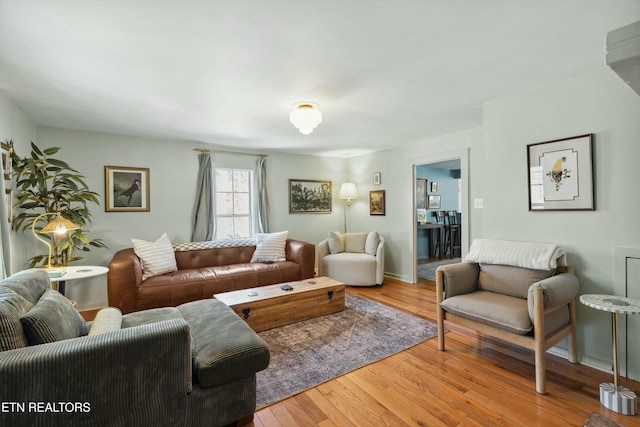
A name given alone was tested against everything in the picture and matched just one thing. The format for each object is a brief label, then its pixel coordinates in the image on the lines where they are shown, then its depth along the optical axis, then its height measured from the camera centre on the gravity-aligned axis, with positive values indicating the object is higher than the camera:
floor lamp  5.42 +0.45
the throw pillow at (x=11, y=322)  1.12 -0.43
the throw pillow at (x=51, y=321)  1.24 -0.50
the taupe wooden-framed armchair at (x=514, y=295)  1.89 -0.67
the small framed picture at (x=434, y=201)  6.93 +0.29
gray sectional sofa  1.07 -0.68
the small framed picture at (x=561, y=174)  2.21 +0.30
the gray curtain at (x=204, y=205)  4.27 +0.18
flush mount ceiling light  2.59 +0.92
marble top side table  1.64 -1.08
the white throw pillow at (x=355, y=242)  4.90 -0.50
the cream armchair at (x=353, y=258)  4.37 -0.71
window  4.62 +0.21
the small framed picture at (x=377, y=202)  5.04 +0.21
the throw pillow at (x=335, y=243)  4.87 -0.50
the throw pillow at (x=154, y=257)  3.35 -0.49
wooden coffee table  2.79 -0.92
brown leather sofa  2.94 -0.72
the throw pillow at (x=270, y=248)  4.18 -0.49
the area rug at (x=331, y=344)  2.02 -1.18
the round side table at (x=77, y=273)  2.36 -0.49
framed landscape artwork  5.24 +0.36
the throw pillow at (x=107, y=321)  1.59 -0.64
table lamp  2.37 -0.06
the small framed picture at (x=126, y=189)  3.69 +0.40
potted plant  2.62 +0.20
